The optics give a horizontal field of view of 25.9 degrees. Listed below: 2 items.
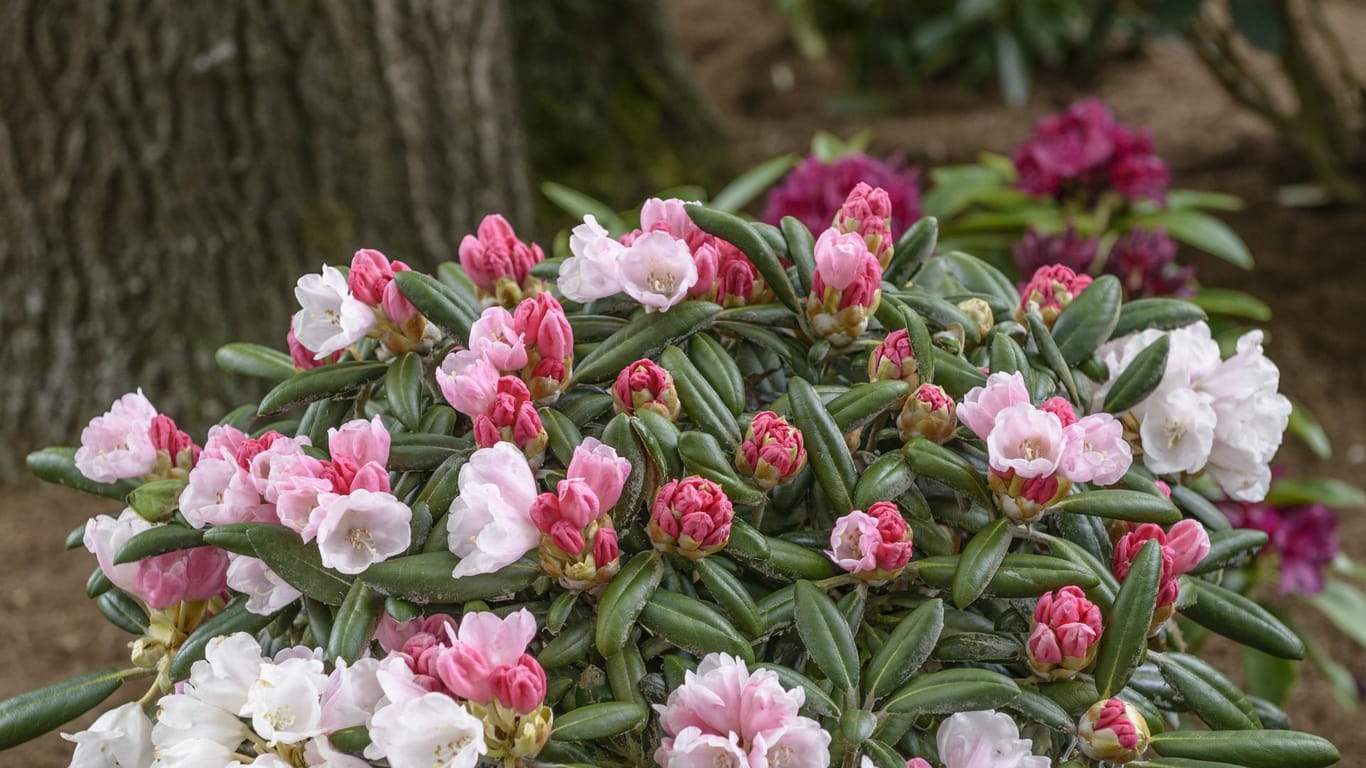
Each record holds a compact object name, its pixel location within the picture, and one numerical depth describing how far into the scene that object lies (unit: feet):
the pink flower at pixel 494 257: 6.18
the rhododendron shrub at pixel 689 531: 5.46
